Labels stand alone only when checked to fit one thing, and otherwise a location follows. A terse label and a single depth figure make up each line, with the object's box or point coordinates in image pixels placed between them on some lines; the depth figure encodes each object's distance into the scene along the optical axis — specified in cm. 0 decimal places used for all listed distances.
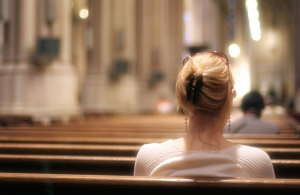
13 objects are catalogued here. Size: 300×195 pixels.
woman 134
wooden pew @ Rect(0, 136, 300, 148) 265
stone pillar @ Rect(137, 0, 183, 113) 1609
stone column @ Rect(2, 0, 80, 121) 832
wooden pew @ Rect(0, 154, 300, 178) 213
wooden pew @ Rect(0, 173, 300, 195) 132
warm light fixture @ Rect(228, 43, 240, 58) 3091
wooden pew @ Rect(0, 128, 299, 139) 363
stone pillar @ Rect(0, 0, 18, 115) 833
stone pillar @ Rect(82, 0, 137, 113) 1241
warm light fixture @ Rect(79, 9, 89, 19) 1526
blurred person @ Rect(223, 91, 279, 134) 351
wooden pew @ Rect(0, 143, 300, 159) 232
